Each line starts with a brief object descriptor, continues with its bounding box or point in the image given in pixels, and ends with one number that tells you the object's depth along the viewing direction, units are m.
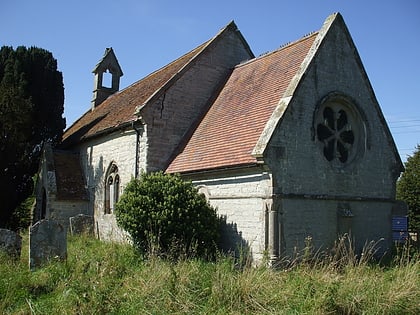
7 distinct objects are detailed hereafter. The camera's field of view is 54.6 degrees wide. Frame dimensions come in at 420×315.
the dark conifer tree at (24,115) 19.06
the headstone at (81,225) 16.64
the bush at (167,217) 11.58
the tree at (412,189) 28.30
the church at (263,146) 12.00
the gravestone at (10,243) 10.04
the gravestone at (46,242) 10.03
